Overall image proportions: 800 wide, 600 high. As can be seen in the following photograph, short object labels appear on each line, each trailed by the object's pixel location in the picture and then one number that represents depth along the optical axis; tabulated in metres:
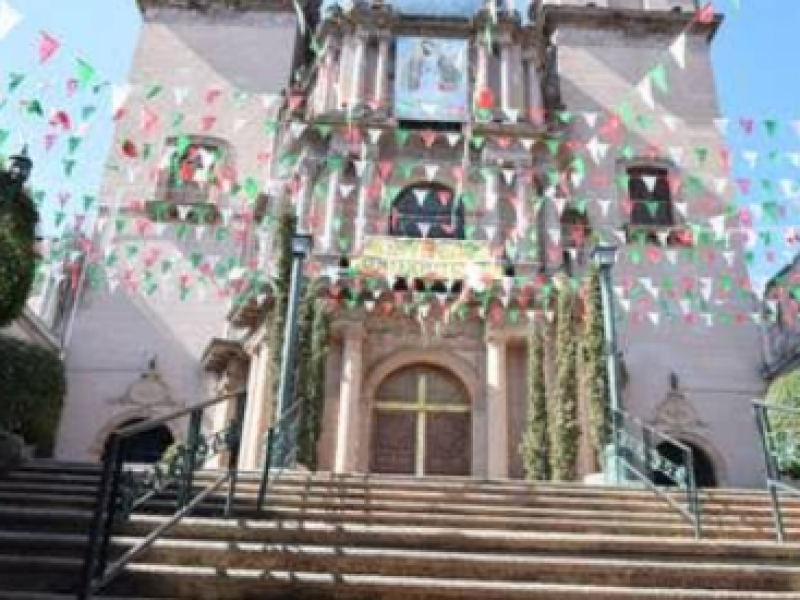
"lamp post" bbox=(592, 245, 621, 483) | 9.48
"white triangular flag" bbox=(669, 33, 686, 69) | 10.06
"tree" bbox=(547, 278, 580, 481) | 11.63
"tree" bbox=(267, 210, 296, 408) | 12.22
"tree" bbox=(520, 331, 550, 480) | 11.87
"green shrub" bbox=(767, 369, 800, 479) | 9.35
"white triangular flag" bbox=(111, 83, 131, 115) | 10.12
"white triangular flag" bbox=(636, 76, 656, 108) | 10.55
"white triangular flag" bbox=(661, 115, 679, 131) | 17.93
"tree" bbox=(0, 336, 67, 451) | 9.14
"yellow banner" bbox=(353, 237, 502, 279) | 13.59
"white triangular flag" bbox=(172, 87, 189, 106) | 12.42
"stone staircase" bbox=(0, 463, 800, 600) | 4.18
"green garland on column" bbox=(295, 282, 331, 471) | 11.38
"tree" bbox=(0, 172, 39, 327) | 7.36
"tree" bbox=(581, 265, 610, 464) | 11.62
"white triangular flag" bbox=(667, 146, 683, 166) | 17.66
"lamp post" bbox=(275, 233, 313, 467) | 9.12
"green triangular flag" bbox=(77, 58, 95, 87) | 9.61
